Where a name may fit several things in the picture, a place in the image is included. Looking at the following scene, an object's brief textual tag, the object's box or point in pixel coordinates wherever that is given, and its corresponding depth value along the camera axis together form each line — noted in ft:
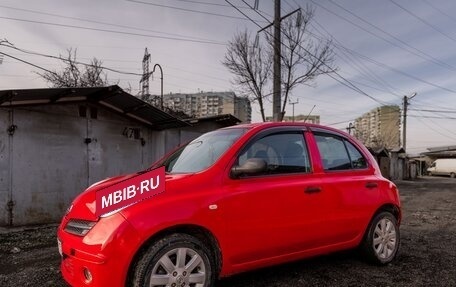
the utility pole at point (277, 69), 52.24
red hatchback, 11.24
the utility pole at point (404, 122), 137.28
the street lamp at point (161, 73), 66.75
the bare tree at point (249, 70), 77.30
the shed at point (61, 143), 27.66
